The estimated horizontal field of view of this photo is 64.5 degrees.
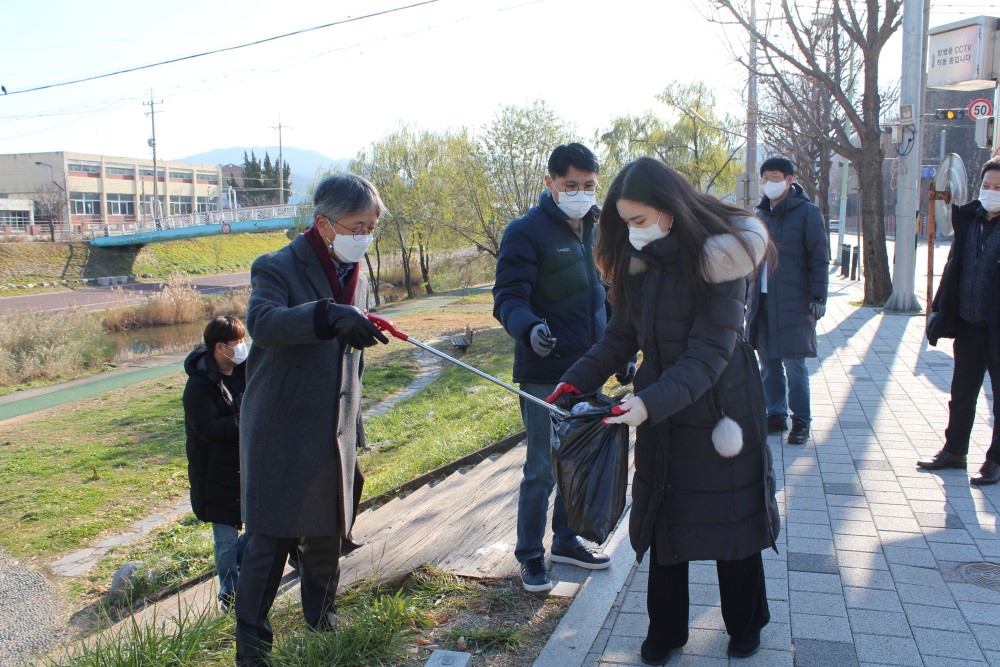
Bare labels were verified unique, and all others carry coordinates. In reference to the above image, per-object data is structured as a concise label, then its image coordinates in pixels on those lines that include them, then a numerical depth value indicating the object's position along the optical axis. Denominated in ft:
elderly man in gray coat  9.97
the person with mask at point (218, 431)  14.71
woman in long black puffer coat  9.03
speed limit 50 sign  42.27
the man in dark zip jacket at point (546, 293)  12.04
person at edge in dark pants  15.97
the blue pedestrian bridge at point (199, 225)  168.35
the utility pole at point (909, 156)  43.52
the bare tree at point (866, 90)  47.14
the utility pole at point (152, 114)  230.68
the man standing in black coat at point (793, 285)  19.86
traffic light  47.19
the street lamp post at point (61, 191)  170.01
